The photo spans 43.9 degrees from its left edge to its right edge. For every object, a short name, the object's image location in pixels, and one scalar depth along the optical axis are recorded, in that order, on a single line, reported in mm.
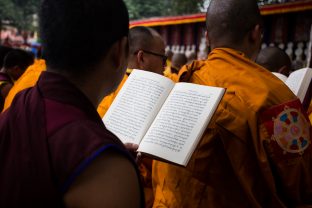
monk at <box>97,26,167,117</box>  2861
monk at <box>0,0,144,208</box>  983
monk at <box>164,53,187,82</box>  6570
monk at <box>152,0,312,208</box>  1736
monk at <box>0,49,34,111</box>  4703
